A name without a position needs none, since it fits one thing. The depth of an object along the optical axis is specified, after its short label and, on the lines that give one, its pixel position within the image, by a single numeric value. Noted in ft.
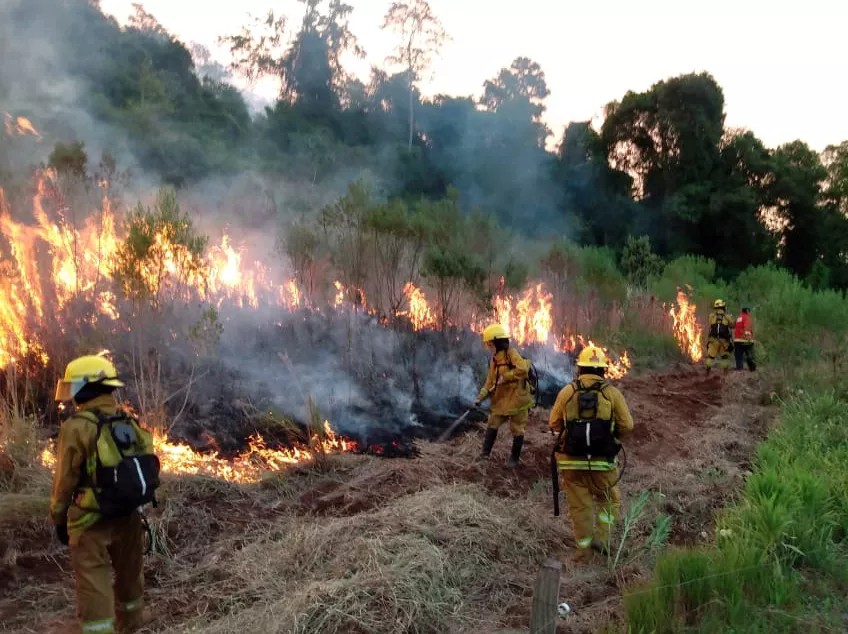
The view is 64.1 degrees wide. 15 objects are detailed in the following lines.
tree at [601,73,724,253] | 92.38
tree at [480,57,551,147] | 142.61
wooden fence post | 10.75
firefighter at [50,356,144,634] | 12.76
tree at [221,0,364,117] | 115.03
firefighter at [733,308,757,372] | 49.90
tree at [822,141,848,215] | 98.42
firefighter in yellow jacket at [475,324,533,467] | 25.27
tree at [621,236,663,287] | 71.51
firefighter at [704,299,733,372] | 50.39
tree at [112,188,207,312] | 27.17
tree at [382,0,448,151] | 116.98
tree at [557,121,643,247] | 99.14
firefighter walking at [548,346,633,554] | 16.98
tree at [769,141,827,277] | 94.38
